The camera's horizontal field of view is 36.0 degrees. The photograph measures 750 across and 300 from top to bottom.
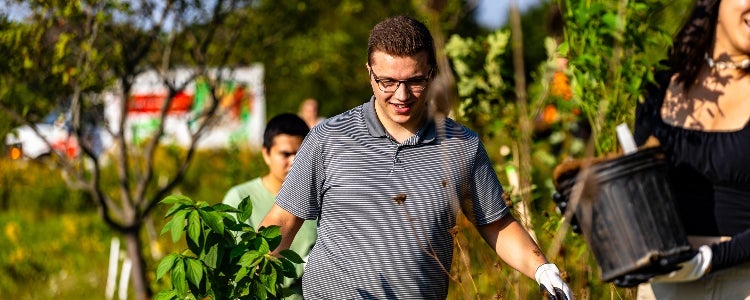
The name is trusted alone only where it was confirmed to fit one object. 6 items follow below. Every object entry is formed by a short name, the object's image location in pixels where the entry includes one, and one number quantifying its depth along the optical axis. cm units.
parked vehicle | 753
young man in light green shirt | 457
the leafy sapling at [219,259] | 331
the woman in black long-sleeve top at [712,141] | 287
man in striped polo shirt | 337
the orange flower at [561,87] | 588
